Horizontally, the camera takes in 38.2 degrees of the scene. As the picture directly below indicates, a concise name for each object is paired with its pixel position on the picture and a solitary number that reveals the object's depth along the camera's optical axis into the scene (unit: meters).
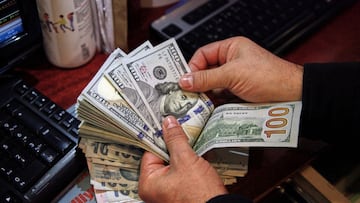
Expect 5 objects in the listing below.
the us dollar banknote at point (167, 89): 0.88
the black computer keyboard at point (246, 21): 1.05
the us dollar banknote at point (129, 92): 0.86
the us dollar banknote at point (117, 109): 0.82
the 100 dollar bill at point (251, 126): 0.83
